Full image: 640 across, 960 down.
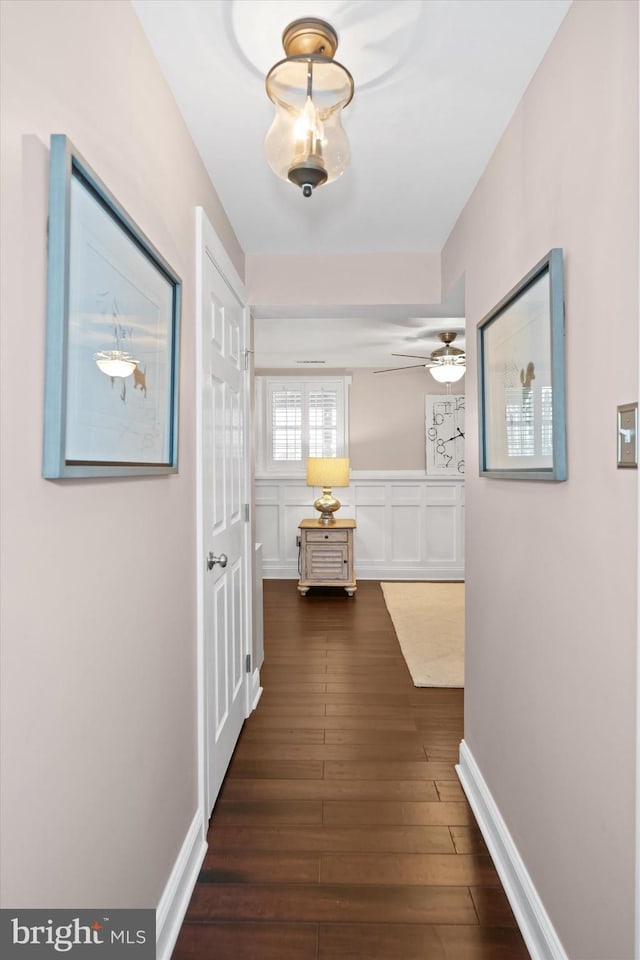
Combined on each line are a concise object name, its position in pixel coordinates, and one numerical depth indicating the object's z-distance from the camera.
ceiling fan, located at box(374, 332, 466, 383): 4.73
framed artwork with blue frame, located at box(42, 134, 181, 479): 0.91
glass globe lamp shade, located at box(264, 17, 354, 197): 1.20
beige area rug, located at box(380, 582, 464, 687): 3.52
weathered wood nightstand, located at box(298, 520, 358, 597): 5.57
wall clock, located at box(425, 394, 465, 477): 6.33
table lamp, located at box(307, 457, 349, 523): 5.51
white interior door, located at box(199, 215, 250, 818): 2.05
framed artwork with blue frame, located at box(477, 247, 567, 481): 1.37
